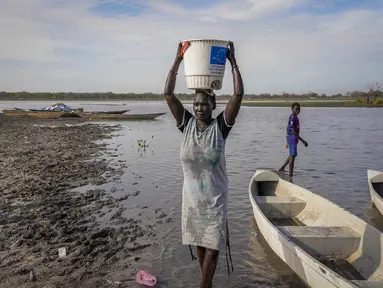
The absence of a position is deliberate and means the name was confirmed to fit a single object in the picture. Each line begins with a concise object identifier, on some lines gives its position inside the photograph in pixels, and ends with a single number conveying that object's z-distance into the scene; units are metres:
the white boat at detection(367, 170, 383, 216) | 7.98
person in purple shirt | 9.69
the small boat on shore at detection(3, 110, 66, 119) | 34.84
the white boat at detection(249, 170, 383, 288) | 3.92
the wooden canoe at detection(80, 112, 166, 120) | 33.09
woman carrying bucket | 3.31
